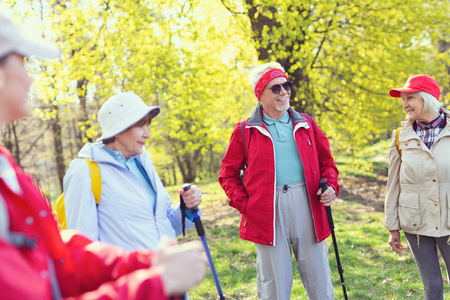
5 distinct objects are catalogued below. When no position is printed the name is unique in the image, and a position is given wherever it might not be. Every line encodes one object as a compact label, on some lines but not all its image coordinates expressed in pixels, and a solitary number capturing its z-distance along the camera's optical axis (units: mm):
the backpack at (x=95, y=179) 2422
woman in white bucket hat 2387
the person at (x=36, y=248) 1125
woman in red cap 3469
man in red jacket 3656
